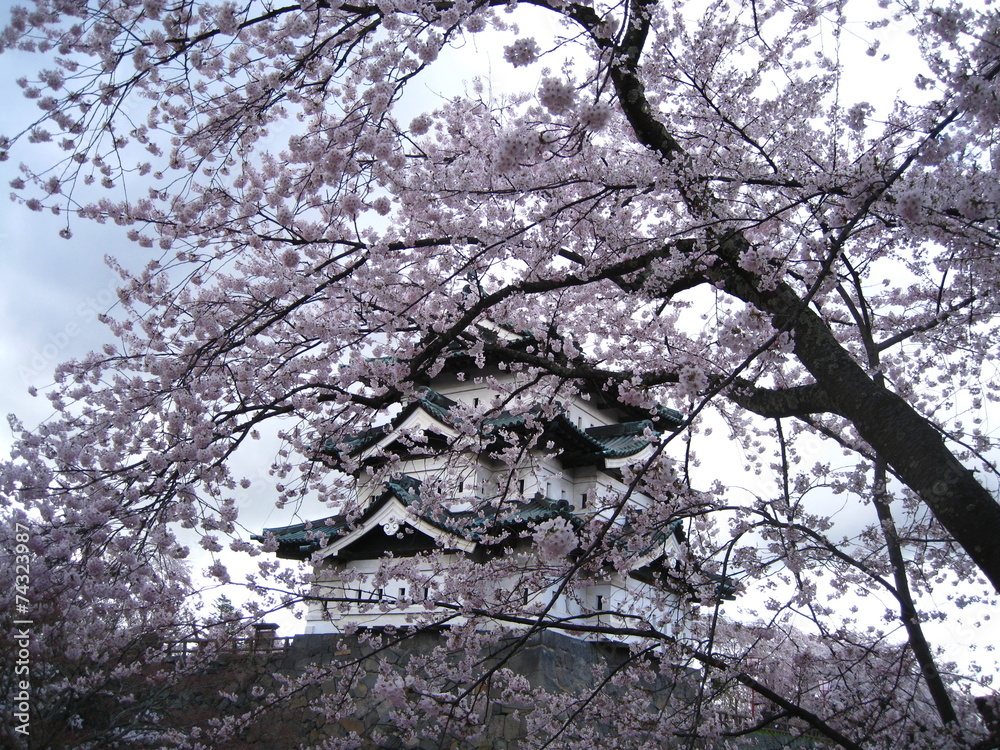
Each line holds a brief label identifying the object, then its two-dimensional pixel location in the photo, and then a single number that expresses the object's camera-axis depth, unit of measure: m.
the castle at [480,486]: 9.79
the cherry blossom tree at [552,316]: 4.02
